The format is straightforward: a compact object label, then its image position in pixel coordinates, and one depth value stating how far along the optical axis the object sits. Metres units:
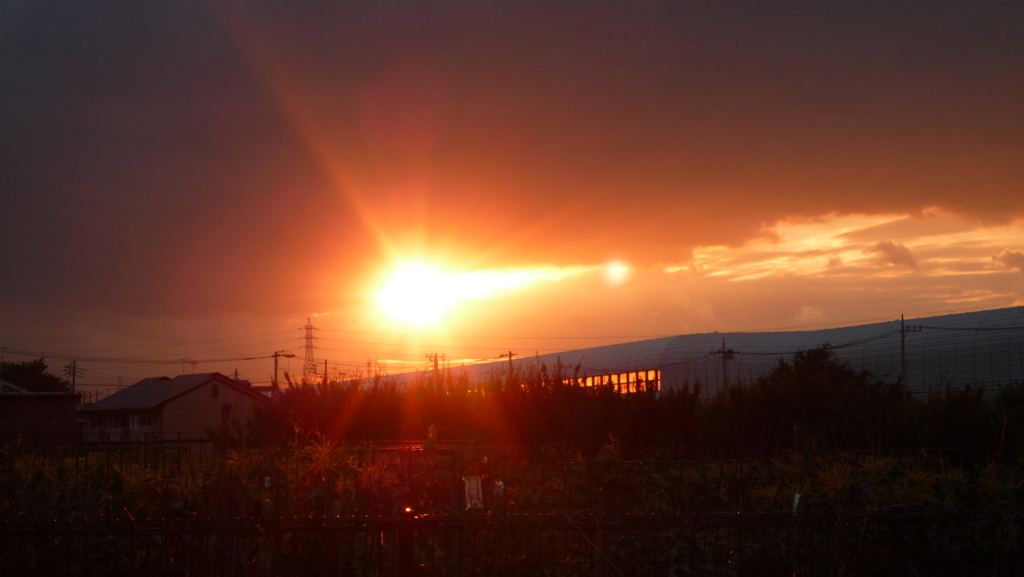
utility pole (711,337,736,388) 48.73
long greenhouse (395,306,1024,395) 39.03
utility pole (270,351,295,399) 23.69
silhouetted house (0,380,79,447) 44.44
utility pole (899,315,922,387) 39.72
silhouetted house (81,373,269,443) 48.66
